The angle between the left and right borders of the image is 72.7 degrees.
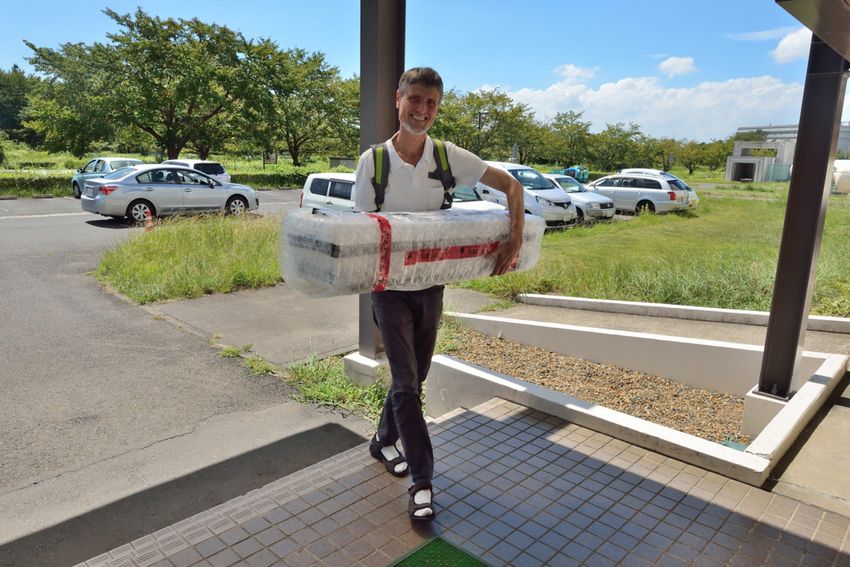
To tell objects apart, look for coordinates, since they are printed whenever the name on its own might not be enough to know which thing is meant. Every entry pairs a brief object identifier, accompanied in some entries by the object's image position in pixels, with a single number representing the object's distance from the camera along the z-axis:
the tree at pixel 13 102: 56.19
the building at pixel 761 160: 55.03
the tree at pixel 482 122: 35.50
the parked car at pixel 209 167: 22.89
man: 2.57
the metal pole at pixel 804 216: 3.52
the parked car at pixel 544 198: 15.47
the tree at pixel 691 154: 59.56
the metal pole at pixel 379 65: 4.11
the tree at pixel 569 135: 47.81
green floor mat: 2.46
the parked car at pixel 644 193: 20.03
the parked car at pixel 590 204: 17.35
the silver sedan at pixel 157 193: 15.42
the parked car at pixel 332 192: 12.47
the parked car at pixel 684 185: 20.56
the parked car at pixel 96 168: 21.08
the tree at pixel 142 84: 29.45
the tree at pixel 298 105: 32.97
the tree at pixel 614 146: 50.47
